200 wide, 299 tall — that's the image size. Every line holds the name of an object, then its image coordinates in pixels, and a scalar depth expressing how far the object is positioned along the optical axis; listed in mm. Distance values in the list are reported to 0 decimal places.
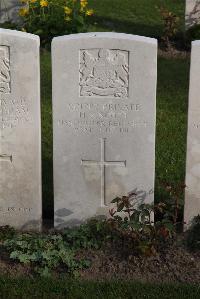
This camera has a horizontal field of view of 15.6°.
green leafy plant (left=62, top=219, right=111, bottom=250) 6141
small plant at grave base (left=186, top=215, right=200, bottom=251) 6196
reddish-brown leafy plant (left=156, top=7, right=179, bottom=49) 11773
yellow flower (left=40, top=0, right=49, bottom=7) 11279
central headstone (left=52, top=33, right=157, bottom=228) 5984
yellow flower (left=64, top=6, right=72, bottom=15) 11453
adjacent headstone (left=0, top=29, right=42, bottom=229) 6023
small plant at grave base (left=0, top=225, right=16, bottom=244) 6320
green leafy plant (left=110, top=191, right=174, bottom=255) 5934
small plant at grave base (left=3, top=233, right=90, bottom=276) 5883
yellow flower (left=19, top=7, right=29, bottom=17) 11414
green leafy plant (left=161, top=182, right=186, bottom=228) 6156
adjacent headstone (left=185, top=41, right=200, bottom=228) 5969
